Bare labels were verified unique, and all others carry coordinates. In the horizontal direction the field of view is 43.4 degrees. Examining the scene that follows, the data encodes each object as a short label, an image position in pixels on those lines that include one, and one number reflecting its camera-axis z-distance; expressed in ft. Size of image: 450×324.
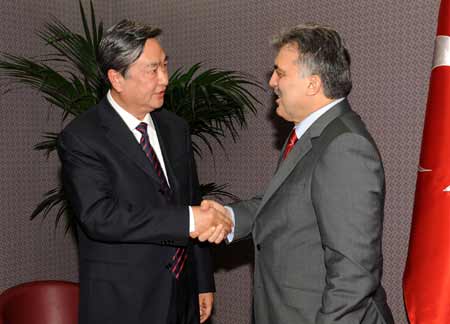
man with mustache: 5.36
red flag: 8.20
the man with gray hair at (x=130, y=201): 7.01
